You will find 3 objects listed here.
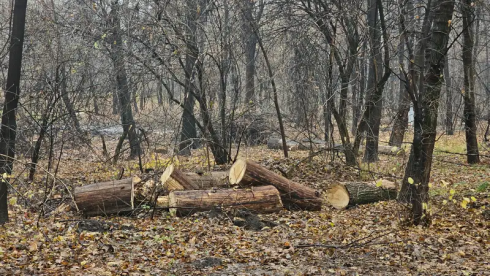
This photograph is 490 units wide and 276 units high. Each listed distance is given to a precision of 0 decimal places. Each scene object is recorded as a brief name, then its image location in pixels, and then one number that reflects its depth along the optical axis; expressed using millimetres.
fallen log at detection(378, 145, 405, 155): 18105
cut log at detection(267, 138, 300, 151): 20375
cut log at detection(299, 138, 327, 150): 16081
